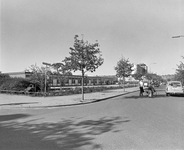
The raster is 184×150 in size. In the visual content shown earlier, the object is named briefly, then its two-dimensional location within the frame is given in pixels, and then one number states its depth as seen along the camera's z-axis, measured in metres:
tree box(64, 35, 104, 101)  12.82
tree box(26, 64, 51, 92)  18.00
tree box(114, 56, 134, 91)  23.56
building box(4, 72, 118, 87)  52.86
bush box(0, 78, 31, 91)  19.33
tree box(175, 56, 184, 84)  26.71
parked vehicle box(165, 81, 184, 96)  16.17
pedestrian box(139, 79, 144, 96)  16.51
